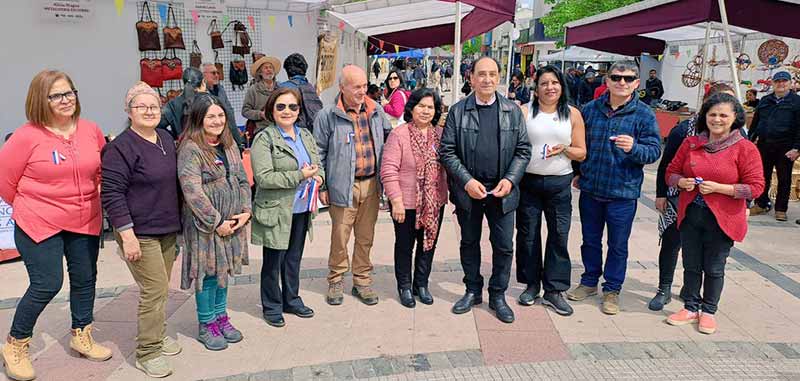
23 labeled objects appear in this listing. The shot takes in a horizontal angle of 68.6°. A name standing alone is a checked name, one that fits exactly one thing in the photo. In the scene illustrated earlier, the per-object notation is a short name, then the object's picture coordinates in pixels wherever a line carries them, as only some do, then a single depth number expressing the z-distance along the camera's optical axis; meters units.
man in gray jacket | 3.85
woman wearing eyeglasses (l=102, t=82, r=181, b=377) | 2.86
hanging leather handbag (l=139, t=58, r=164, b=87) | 6.55
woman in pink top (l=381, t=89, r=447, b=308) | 3.79
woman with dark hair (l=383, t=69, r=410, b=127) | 7.84
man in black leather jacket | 3.63
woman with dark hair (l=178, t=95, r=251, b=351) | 3.08
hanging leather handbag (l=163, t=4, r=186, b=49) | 6.64
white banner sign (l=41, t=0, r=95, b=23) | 5.89
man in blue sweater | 3.78
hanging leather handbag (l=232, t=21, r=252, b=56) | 7.38
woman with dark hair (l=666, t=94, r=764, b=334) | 3.50
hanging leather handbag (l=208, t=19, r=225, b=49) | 7.14
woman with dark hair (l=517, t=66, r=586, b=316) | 3.75
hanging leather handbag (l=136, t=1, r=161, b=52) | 6.45
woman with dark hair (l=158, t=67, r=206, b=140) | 5.35
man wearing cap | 6.69
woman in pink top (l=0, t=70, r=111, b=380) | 2.86
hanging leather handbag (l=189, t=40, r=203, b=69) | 6.98
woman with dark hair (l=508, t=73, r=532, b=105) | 13.14
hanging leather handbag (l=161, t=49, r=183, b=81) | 6.68
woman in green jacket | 3.50
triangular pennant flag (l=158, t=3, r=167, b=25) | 6.65
